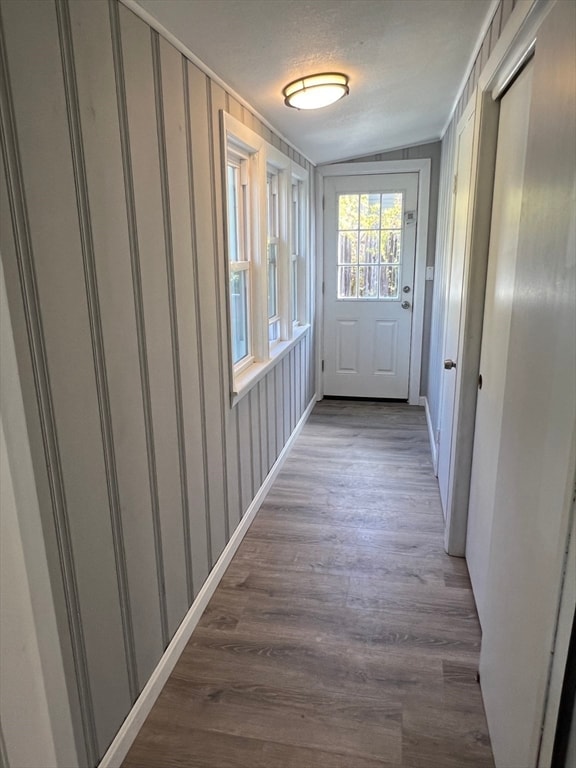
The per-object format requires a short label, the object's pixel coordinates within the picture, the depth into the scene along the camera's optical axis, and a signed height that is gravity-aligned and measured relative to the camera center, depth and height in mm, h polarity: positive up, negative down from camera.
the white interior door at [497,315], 1622 -193
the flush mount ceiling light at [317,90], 2062 +713
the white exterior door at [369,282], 4367 -176
